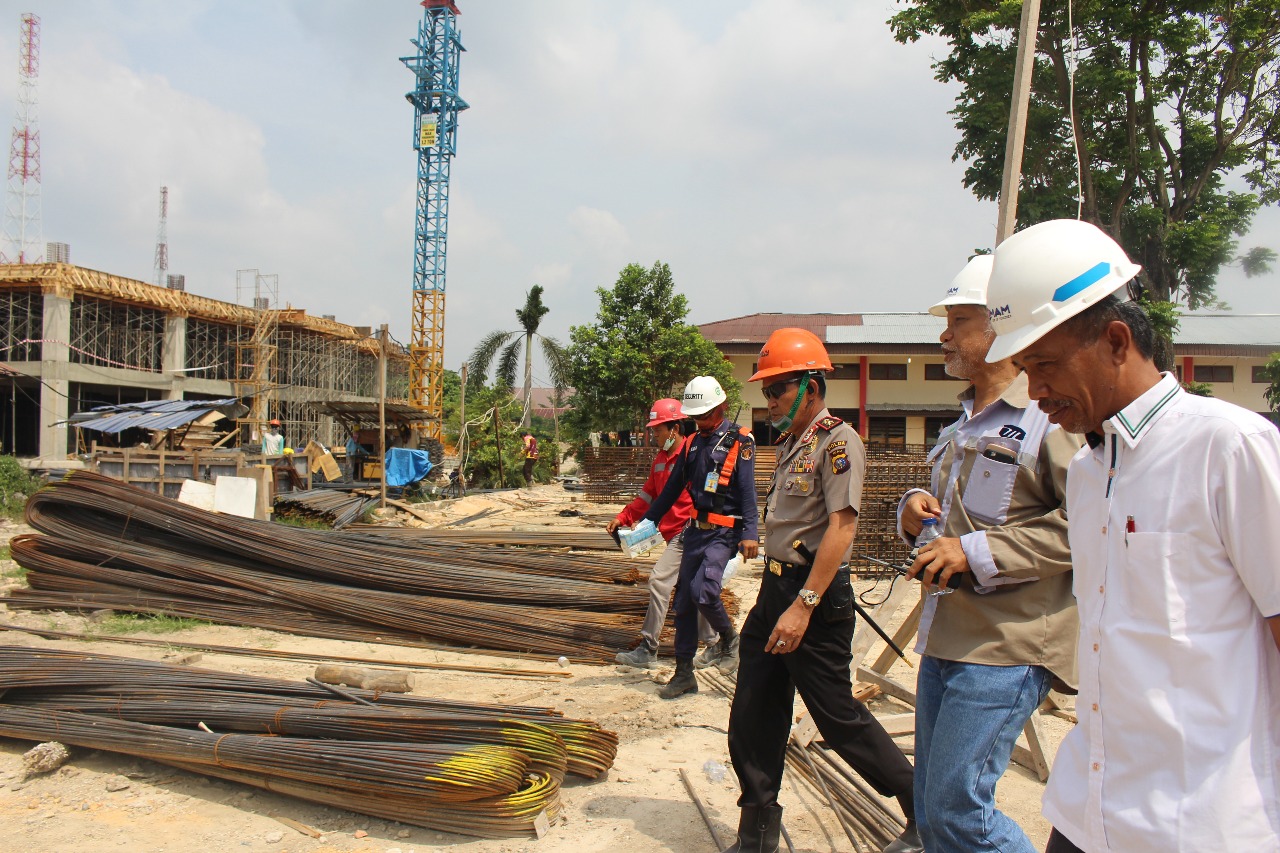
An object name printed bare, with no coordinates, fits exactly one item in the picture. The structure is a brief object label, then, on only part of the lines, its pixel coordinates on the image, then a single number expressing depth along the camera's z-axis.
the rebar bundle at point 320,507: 12.13
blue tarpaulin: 17.57
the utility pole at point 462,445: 19.81
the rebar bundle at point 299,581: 6.40
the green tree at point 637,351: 22.52
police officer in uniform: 2.87
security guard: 5.07
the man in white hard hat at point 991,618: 1.99
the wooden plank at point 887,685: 4.55
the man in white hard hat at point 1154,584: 1.21
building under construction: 26.11
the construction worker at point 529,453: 23.01
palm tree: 29.17
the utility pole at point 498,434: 20.58
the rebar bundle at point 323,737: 3.22
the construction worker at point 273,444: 14.81
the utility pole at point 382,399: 13.75
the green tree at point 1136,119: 16.45
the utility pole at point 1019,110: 6.63
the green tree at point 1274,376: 20.00
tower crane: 46.94
